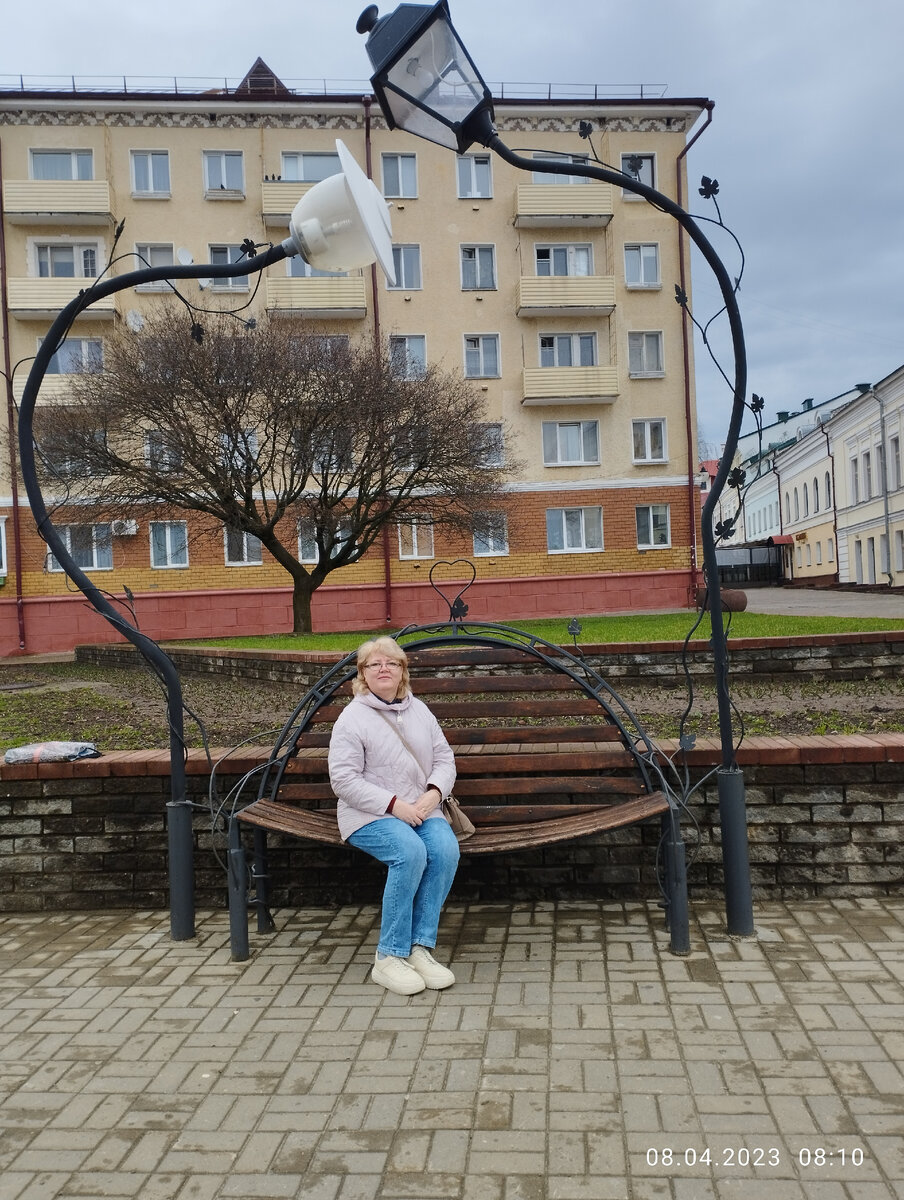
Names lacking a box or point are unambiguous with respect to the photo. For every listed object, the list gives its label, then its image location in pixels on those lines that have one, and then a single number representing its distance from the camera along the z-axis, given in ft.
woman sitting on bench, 13.39
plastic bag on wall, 16.60
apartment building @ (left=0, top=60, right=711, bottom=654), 92.58
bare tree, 65.41
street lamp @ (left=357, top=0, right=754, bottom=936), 12.01
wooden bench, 14.15
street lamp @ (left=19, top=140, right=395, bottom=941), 13.04
